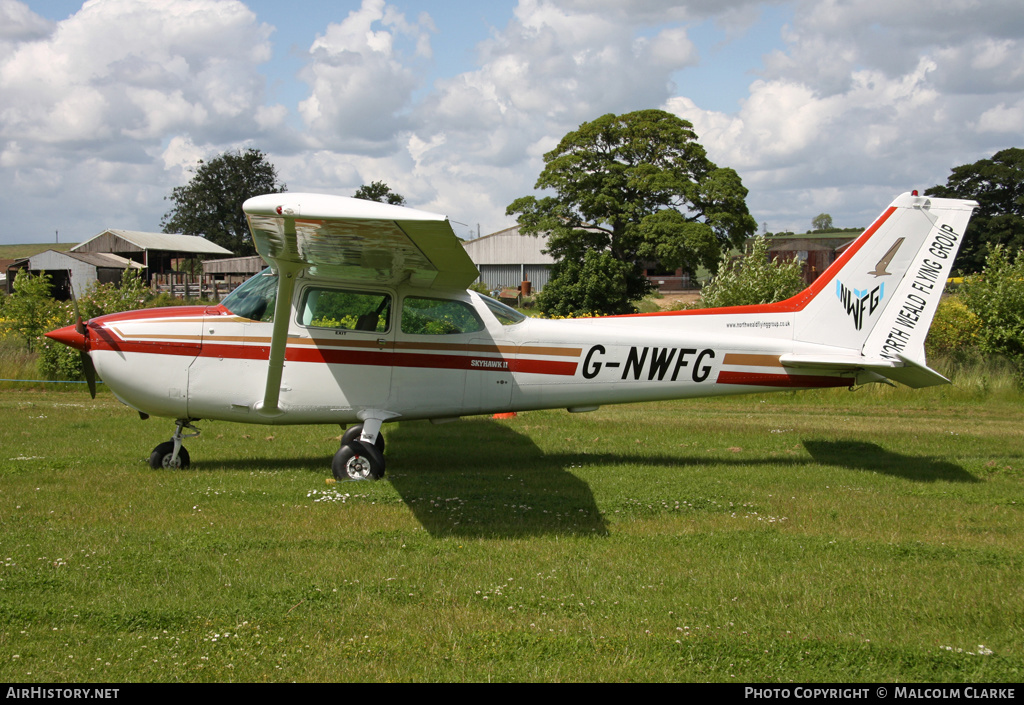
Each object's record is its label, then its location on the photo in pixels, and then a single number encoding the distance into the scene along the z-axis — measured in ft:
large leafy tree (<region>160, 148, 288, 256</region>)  285.64
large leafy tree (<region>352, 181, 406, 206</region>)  257.14
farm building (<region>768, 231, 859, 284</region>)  202.39
